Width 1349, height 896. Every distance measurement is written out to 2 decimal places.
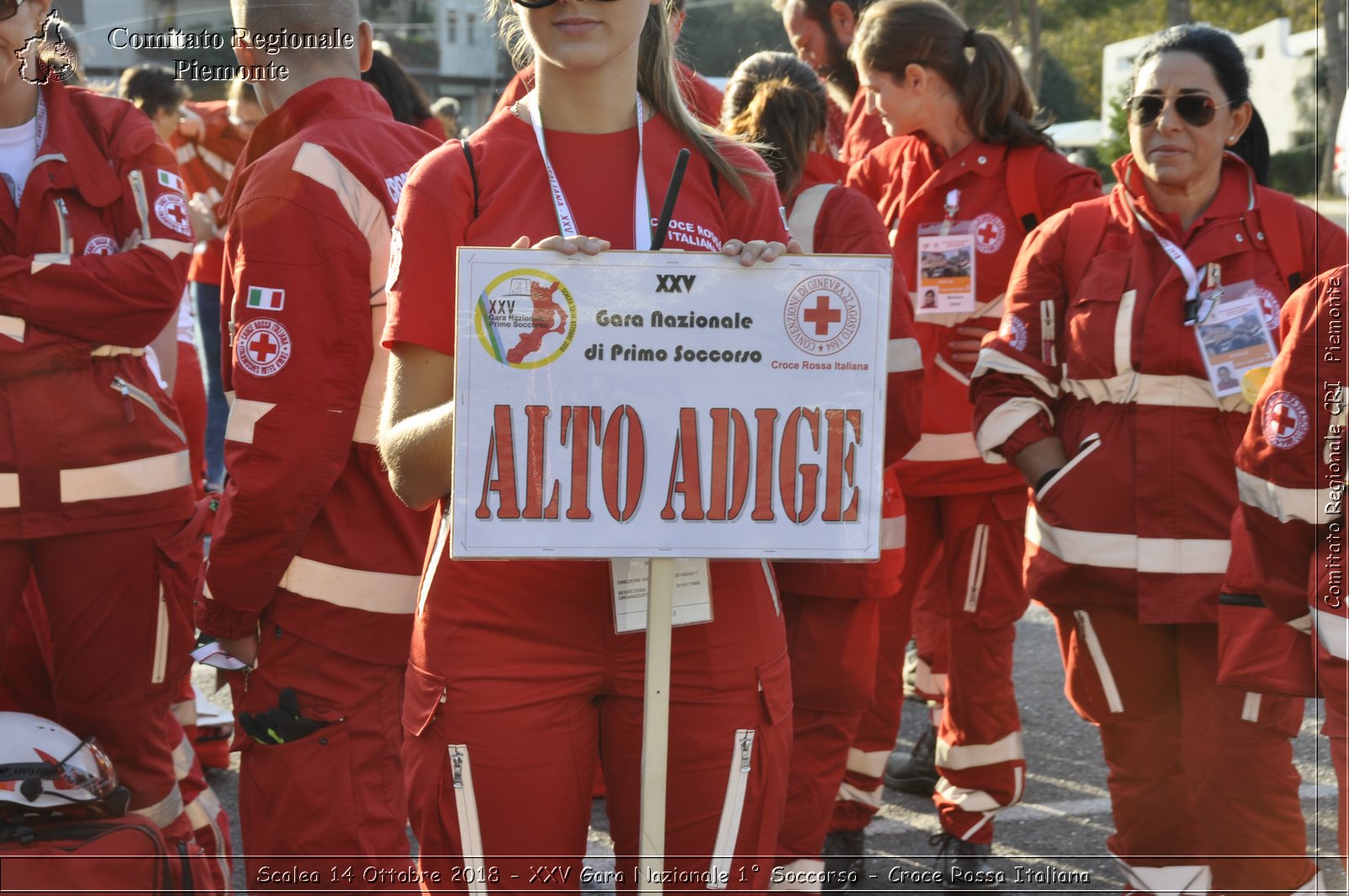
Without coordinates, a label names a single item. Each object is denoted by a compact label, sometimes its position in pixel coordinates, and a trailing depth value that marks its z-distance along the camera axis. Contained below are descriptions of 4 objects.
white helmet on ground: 6.70
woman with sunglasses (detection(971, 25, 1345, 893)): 7.11
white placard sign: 4.14
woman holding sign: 4.54
